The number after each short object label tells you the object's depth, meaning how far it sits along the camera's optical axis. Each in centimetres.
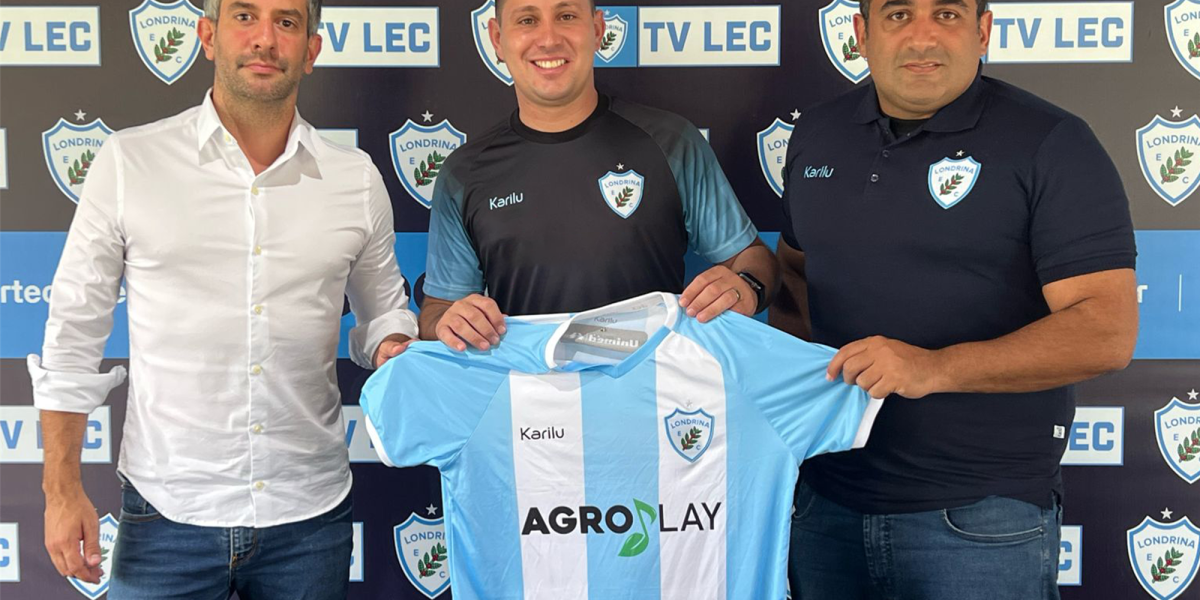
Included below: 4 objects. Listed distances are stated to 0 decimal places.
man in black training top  197
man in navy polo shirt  164
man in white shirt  177
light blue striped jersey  173
